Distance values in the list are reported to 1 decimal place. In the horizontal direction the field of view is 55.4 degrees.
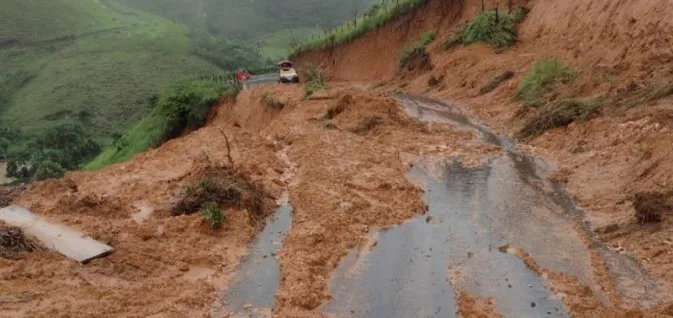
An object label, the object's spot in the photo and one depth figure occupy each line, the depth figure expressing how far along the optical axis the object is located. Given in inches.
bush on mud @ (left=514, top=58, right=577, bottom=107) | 805.9
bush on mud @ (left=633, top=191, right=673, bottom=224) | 425.4
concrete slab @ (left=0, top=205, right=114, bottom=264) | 404.2
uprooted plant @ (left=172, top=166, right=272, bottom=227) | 484.1
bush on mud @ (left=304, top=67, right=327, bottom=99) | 994.7
